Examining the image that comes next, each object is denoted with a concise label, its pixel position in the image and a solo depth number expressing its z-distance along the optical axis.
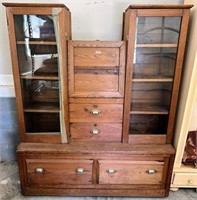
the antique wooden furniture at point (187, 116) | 1.52
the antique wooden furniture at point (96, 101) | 1.55
